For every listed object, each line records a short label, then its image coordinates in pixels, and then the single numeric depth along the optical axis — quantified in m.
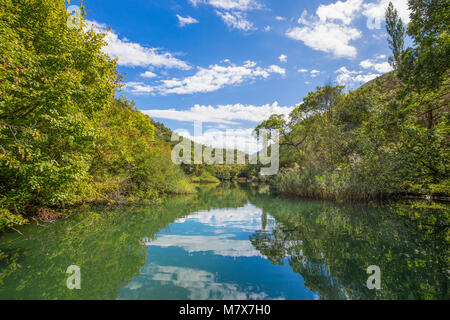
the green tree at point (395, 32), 24.09
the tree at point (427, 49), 6.96
